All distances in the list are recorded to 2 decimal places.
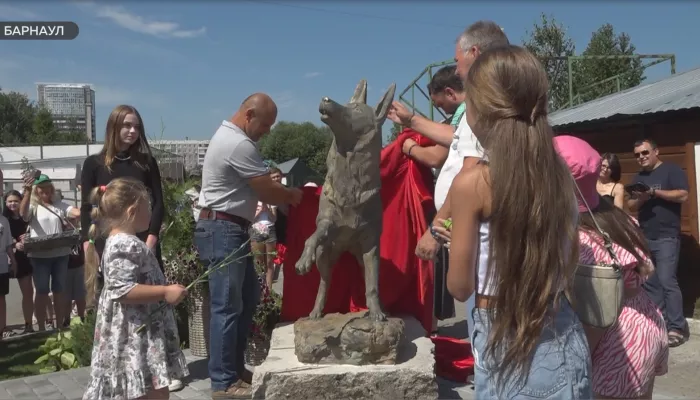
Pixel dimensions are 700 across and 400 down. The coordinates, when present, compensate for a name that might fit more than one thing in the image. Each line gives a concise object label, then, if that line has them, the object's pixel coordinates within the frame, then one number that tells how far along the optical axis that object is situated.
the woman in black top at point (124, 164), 4.39
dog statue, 3.90
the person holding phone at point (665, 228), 6.13
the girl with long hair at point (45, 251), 7.20
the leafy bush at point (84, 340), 5.44
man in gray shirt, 3.96
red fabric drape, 4.54
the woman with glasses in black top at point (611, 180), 6.43
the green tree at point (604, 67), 17.53
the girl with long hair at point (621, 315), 2.18
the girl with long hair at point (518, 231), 1.70
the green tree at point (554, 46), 18.69
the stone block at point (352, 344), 3.71
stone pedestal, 3.60
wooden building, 7.28
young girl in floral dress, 3.06
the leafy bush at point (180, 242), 5.53
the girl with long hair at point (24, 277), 7.64
